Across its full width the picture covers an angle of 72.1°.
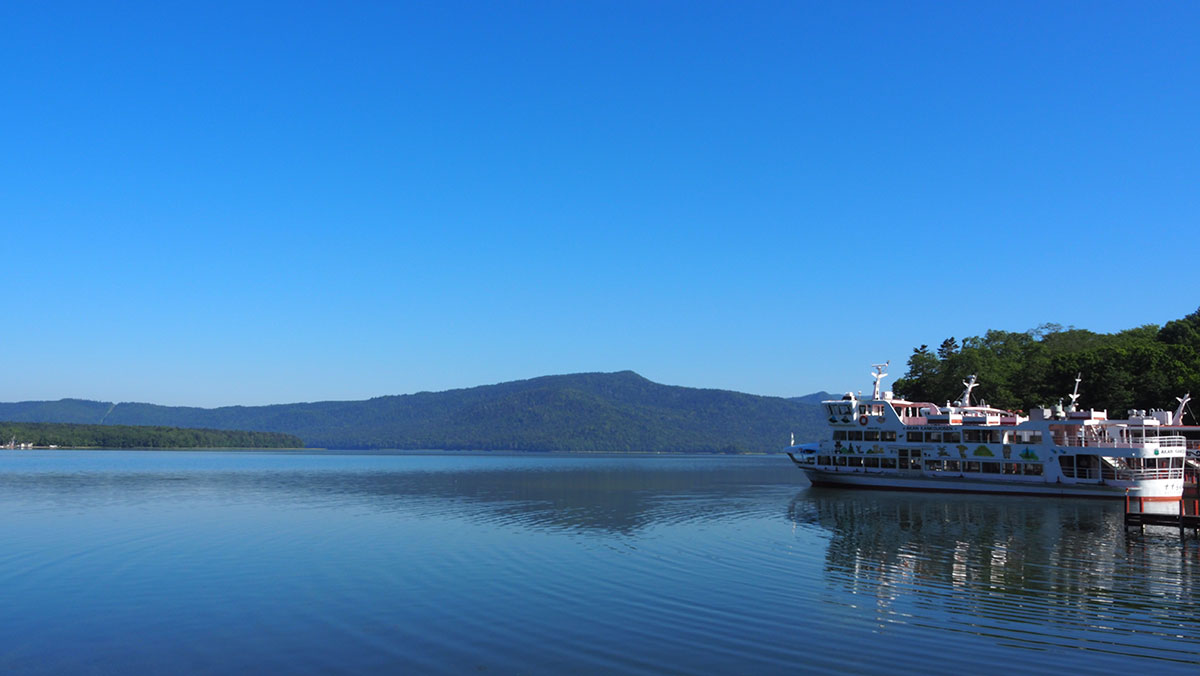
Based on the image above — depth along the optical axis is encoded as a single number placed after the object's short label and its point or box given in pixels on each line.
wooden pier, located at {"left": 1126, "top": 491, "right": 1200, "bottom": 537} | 45.75
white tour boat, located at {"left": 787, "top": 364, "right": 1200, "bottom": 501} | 71.62
